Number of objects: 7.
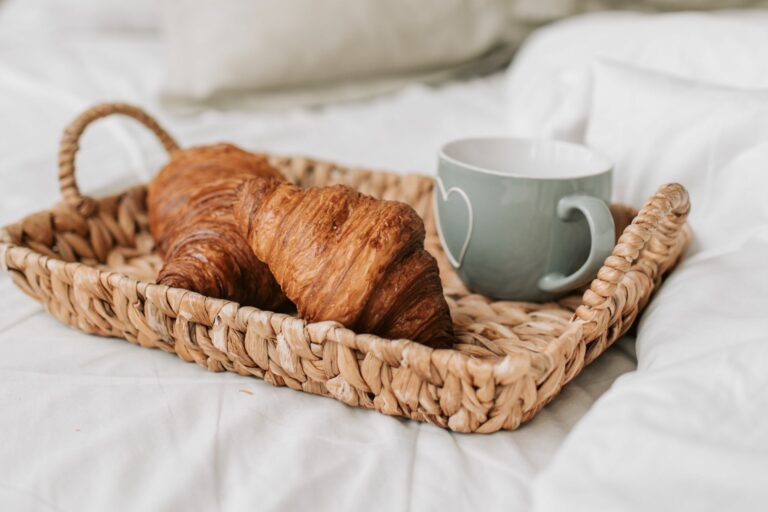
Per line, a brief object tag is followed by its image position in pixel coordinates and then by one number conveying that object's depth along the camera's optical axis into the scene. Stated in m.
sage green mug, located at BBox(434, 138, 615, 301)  0.50
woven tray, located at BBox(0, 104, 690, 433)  0.38
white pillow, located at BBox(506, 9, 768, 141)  0.71
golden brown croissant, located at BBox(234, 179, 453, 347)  0.42
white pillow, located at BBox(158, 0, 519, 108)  1.05
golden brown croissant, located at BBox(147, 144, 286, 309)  0.47
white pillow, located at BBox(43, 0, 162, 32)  1.49
